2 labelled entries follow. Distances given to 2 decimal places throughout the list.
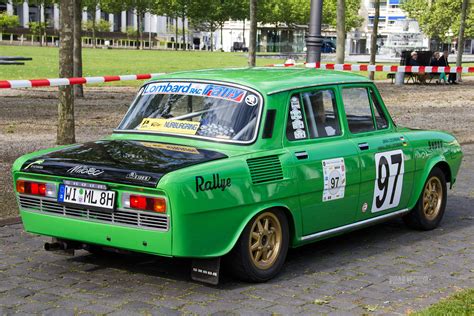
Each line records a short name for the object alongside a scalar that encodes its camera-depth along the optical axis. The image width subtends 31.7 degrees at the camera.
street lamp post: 14.38
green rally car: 5.67
